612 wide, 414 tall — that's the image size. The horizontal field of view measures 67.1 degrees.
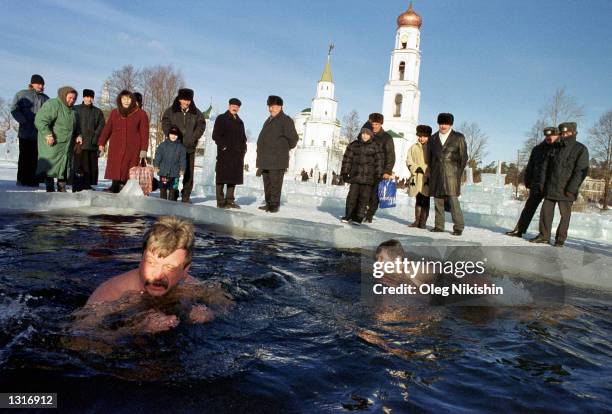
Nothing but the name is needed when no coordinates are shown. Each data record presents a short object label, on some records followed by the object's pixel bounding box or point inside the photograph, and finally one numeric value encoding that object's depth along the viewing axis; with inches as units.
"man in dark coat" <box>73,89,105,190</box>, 343.3
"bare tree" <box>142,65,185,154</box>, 1736.0
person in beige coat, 308.3
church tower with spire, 2965.1
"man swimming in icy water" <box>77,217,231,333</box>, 105.7
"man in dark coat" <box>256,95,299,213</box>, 323.0
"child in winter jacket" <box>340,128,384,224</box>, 298.5
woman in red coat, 308.5
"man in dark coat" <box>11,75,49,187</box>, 337.4
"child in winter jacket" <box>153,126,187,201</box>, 324.2
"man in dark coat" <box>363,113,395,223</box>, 308.2
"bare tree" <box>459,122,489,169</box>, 2084.2
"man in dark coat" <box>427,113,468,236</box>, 282.2
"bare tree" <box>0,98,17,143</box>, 2548.7
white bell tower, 2561.5
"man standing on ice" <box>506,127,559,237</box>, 278.1
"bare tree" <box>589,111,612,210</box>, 1569.9
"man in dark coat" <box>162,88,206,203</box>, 325.6
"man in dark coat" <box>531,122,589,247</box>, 260.7
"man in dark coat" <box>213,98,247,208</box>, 330.0
